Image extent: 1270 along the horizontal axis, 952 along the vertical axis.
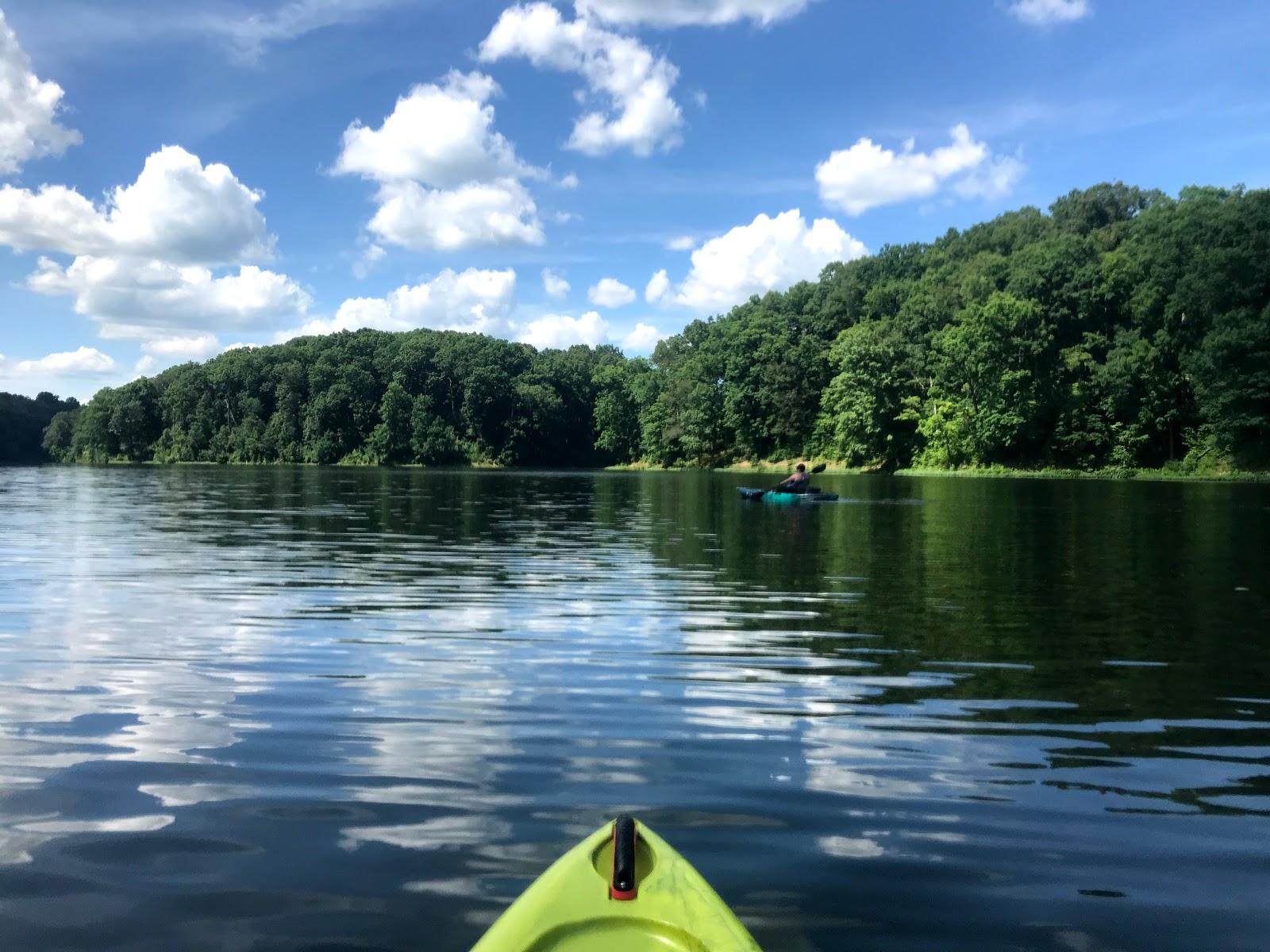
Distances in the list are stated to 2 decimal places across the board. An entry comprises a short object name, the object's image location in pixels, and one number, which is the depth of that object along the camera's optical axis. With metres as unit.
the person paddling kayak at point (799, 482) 36.06
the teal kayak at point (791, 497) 34.97
